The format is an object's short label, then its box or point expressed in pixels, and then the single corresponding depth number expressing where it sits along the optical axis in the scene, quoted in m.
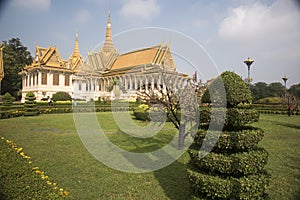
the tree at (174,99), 6.85
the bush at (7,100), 18.47
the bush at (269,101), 31.51
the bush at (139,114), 16.48
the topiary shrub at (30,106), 18.70
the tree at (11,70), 43.83
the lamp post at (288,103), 22.03
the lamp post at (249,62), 14.45
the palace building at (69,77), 34.41
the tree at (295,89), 48.84
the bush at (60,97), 29.64
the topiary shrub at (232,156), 3.09
